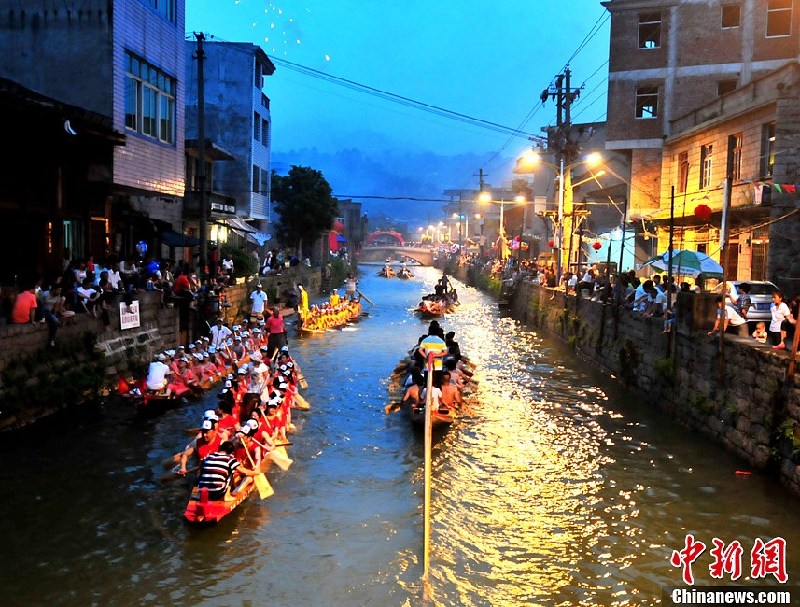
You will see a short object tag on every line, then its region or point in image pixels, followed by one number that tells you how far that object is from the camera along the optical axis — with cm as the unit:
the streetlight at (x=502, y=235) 6227
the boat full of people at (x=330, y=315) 3142
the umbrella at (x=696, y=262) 2052
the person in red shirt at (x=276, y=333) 2131
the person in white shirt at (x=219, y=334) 2136
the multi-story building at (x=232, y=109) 4403
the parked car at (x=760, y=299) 1975
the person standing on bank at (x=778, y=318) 1529
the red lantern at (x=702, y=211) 1938
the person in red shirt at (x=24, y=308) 1502
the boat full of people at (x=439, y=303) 4041
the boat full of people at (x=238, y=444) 1026
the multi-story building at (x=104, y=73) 2248
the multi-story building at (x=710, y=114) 2417
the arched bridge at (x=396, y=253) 12319
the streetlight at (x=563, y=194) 3400
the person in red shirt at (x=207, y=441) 1167
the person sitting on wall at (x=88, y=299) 1734
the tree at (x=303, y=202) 5819
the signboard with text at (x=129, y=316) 1894
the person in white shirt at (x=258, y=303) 2806
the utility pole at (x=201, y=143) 2498
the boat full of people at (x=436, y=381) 1582
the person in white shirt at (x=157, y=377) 1616
